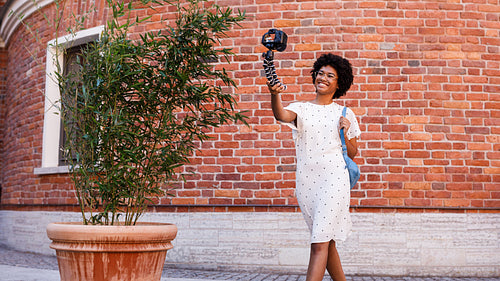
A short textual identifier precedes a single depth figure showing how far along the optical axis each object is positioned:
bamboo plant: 3.37
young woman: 3.24
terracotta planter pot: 3.15
